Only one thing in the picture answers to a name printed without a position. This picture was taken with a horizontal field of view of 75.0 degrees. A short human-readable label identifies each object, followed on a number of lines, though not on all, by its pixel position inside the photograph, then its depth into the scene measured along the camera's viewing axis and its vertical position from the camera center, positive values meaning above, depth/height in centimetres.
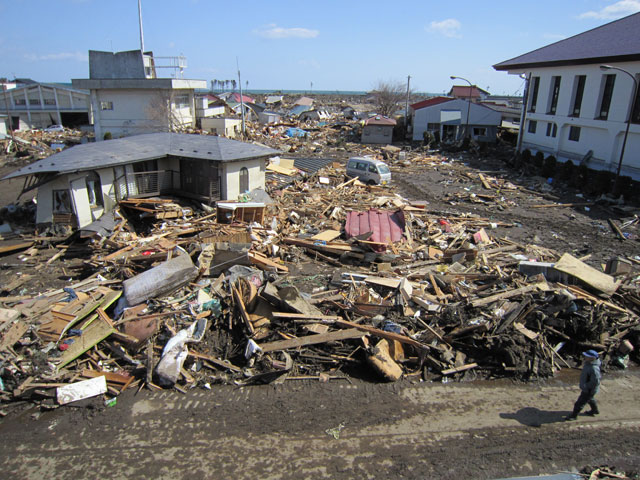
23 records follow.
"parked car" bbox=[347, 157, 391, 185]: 2741 -355
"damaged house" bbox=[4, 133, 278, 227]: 1684 -260
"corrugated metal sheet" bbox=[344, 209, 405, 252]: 1586 -429
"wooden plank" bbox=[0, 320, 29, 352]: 952 -503
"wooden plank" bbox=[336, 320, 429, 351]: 985 -505
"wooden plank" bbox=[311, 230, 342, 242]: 1639 -460
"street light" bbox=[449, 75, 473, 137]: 4329 -139
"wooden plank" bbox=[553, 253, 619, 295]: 1162 -434
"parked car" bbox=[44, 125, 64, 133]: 4770 -203
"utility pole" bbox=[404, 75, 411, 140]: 4972 -76
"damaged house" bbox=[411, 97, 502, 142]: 4481 -25
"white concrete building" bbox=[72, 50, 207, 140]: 3716 +133
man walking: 789 -476
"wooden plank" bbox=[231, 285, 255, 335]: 1034 -481
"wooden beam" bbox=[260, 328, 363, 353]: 991 -517
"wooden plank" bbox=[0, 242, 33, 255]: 1590 -508
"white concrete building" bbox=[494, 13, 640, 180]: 2760 +162
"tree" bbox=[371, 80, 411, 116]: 6559 +312
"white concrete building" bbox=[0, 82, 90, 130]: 4978 +67
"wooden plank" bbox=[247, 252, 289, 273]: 1367 -472
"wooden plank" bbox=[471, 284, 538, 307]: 1109 -468
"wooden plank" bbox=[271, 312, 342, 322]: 1042 -485
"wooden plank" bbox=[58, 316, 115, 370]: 950 -520
